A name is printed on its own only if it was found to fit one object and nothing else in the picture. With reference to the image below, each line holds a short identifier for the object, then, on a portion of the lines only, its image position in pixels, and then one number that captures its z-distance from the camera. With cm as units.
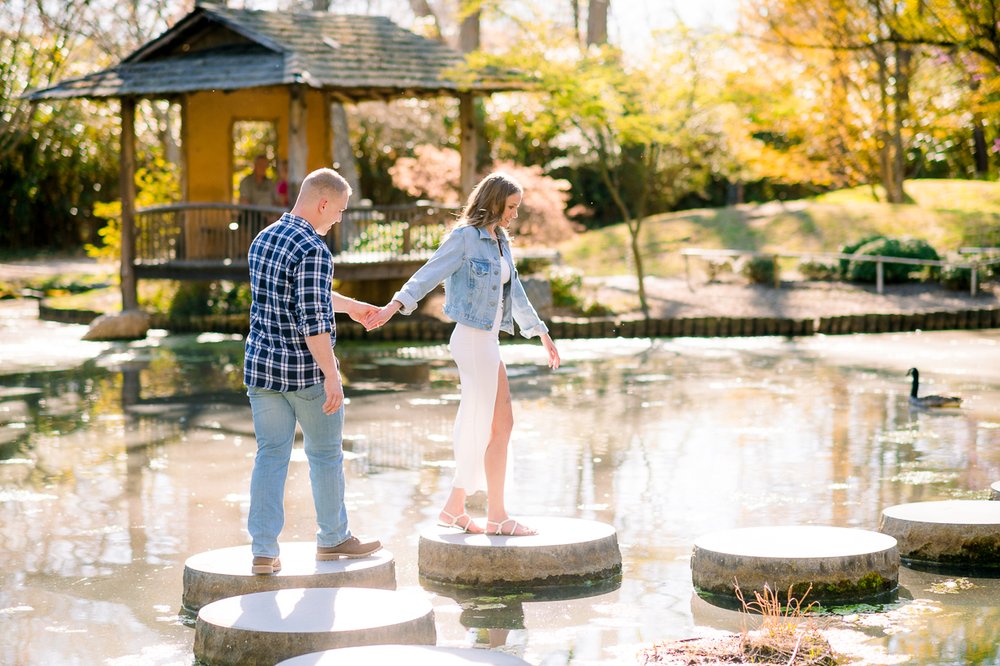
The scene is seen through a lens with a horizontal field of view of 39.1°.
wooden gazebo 2061
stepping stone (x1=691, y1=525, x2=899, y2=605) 623
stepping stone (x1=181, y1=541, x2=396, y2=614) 603
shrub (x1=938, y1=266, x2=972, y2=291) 2283
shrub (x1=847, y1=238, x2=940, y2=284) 2345
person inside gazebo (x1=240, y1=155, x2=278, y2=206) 2209
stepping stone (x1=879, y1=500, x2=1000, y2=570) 686
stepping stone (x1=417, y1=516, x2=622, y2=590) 654
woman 687
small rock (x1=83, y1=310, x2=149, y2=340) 2058
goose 1230
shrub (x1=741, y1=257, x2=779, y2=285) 2377
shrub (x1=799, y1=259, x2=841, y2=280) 2416
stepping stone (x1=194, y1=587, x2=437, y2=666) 518
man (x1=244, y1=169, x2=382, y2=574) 587
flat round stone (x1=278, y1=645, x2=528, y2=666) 475
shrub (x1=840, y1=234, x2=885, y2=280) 2436
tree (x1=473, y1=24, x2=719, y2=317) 2088
